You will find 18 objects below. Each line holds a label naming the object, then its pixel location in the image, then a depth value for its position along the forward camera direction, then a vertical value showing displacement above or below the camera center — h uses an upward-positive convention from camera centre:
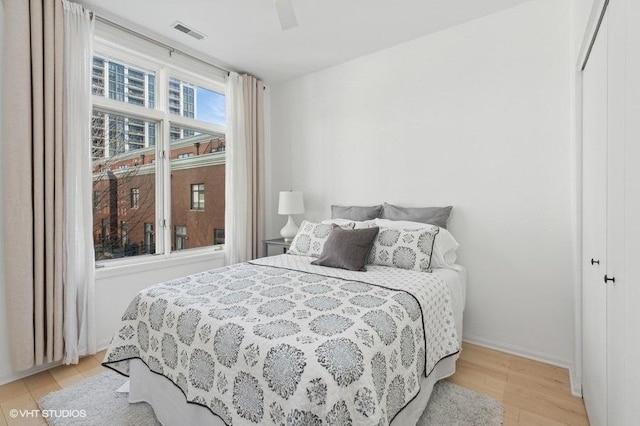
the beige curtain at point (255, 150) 3.65 +0.71
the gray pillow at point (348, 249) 2.32 -0.30
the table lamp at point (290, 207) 3.54 +0.03
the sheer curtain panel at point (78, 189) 2.29 +0.17
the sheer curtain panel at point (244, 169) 3.51 +0.47
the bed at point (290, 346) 1.10 -0.59
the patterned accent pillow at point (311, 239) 2.75 -0.27
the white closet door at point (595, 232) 1.38 -0.13
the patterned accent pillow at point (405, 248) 2.31 -0.30
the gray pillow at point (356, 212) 3.05 -0.03
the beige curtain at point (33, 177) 2.03 +0.23
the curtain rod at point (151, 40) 2.52 +1.55
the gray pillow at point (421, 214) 2.68 -0.05
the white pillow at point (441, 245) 2.44 -0.30
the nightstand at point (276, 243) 3.42 -0.38
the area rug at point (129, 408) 1.69 -1.15
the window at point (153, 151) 2.71 +0.58
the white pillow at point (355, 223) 2.76 -0.13
